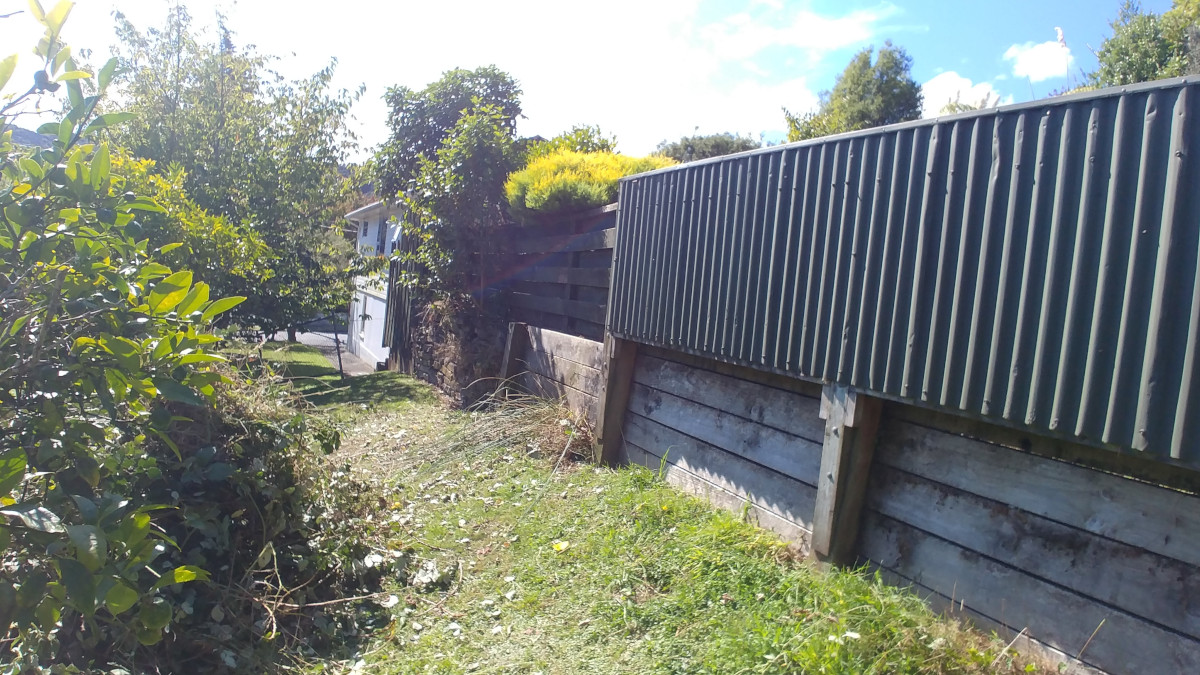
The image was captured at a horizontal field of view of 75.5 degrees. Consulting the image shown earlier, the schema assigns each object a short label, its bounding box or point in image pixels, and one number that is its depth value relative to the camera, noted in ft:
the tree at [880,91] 73.15
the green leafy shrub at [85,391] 6.46
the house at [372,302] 60.39
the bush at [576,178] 23.90
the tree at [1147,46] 45.91
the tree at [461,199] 30.30
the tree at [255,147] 47.62
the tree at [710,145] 85.46
